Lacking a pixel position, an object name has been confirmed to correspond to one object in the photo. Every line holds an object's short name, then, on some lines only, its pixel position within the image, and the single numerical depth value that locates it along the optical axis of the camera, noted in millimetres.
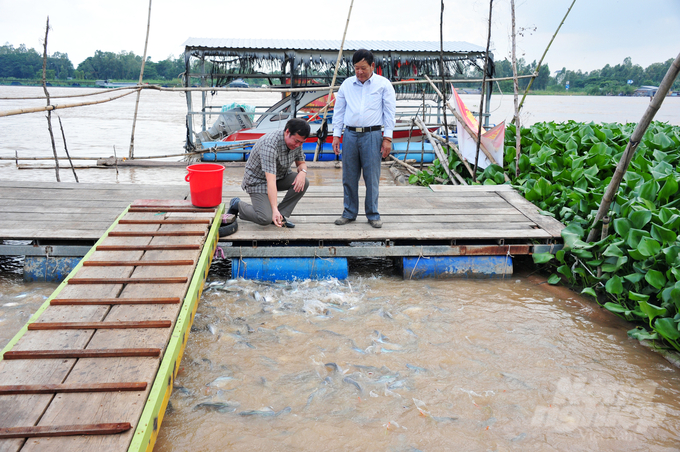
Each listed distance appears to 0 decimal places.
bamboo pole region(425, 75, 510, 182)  7162
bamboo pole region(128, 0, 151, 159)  9820
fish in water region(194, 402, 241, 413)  2865
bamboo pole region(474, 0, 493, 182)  6773
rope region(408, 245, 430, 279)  4898
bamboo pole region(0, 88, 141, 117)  4324
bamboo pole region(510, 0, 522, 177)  6500
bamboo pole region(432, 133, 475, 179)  7537
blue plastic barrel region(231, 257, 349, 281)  4770
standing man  4676
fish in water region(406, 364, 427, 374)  3304
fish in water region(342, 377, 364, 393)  3094
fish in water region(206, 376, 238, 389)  3115
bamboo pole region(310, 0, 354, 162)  8451
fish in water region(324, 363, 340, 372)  3297
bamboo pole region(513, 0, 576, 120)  5970
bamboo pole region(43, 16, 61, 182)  7082
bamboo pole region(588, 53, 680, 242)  3557
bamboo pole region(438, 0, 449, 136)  6922
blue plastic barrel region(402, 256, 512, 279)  4938
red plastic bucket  4535
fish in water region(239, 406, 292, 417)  2832
